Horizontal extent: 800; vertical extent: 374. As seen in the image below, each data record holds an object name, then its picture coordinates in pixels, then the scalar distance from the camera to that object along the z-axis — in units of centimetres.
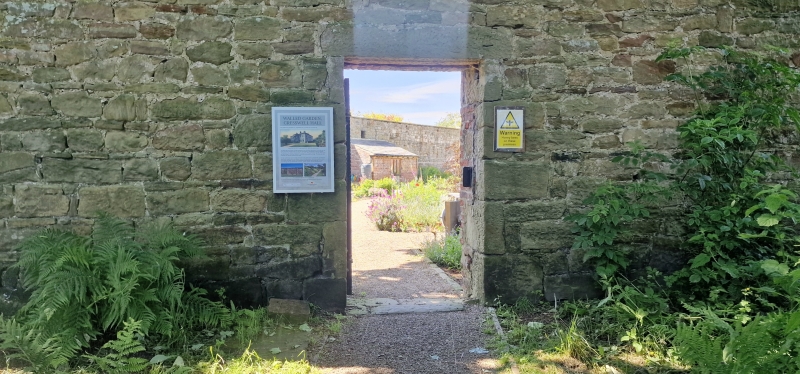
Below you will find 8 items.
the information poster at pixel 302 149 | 393
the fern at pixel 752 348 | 247
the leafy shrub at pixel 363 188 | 1638
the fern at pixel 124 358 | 281
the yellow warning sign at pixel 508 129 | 411
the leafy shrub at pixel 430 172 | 2096
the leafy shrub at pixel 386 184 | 1539
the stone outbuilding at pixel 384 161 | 2045
